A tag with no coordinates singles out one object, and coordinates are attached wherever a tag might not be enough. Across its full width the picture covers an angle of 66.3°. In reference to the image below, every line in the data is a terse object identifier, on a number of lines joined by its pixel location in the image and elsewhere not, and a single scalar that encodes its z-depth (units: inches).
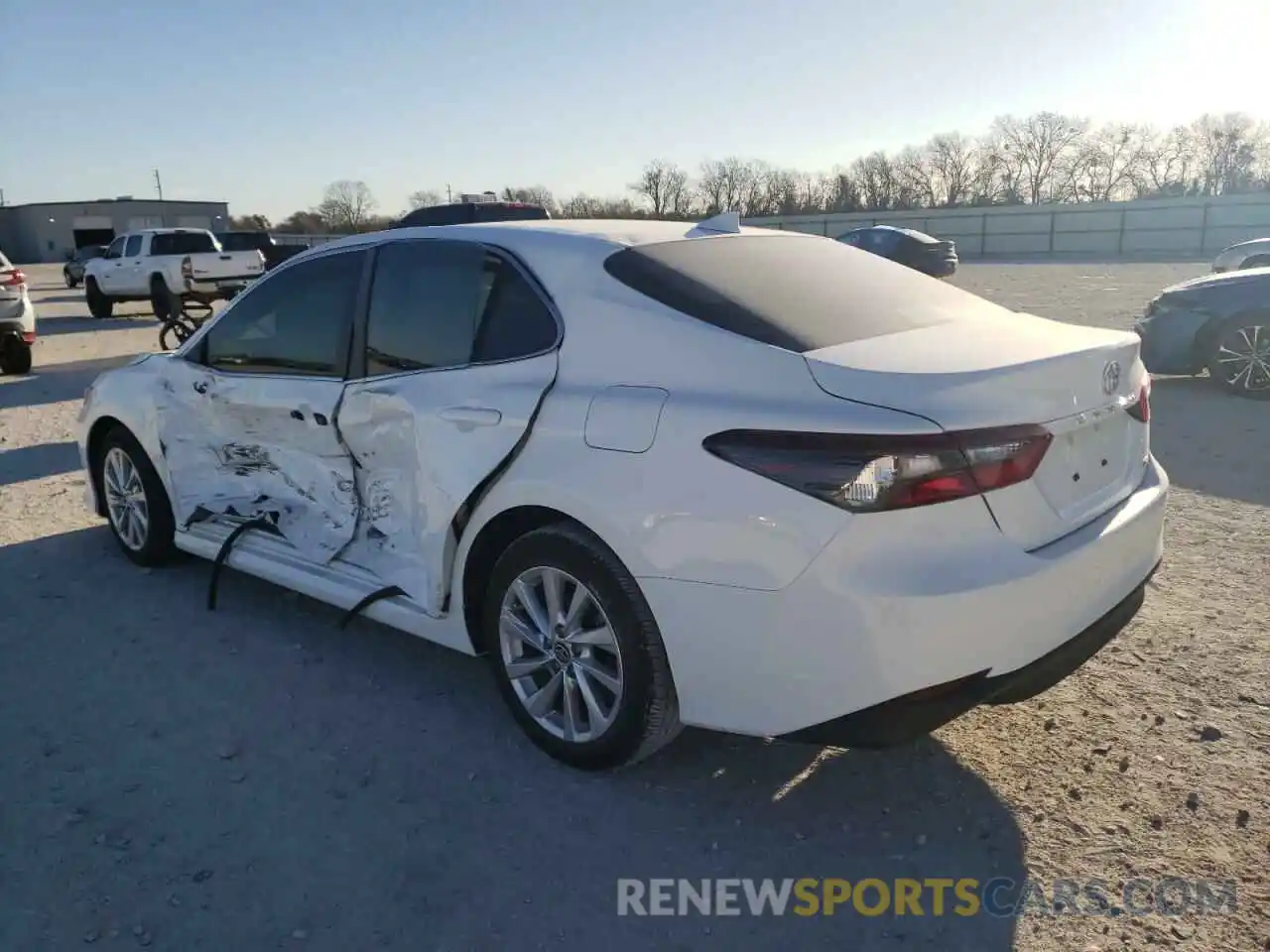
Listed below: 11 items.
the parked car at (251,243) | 949.2
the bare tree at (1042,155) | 2854.3
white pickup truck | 753.0
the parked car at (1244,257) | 685.3
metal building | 2989.7
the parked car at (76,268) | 1464.1
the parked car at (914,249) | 1007.0
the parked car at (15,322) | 466.3
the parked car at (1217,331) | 353.4
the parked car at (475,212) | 516.4
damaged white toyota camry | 96.7
